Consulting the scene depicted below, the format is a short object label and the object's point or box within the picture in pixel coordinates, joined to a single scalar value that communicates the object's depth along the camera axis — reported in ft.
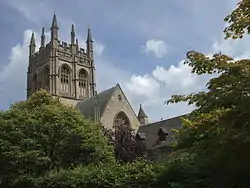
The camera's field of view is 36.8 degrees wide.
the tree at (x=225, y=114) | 26.58
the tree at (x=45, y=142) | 69.72
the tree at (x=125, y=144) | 107.45
